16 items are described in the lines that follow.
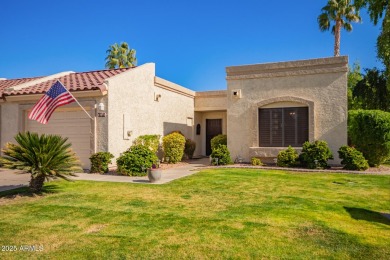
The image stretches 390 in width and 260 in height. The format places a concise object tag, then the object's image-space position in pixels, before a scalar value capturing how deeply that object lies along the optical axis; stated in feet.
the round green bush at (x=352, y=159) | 40.94
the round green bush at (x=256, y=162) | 47.48
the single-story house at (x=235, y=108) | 43.16
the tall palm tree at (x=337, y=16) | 92.12
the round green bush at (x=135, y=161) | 38.66
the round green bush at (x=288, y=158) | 44.37
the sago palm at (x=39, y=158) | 24.90
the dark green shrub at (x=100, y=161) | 40.70
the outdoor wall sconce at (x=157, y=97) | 54.34
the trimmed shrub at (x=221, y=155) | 48.16
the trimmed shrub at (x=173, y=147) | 53.36
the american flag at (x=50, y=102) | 35.09
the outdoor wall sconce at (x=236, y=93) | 50.08
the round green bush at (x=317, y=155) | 42.27
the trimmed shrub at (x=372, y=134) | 42.65
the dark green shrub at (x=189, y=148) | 60.44
